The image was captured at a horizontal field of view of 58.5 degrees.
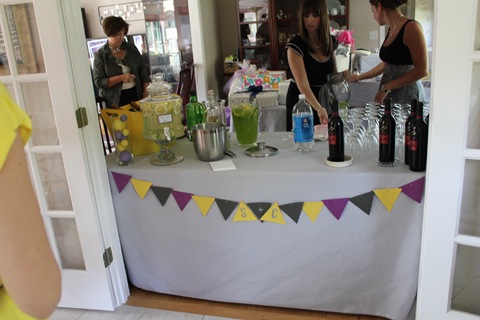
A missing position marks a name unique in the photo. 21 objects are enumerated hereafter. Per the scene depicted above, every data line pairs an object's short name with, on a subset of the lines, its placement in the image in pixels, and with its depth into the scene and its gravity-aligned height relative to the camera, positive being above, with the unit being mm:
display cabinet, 6344 +184
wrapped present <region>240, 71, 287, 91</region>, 4188 -383
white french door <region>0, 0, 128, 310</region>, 1807 -385
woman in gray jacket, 3527 -139
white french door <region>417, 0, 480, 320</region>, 1418 -523
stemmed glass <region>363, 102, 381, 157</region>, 1966 -436
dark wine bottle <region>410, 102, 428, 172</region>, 1641 -421
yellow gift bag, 2193 -380
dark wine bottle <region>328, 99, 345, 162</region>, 1790 -421
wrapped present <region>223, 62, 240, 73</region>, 6386 -352
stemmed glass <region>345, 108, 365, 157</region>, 1967 -453
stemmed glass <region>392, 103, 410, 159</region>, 1905 -436
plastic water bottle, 1987 -399
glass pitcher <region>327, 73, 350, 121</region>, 2465 -302
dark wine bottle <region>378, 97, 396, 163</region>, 1720 -420
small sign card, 1929 -536
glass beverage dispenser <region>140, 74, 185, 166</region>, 2076 -359
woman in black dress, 2459 -91
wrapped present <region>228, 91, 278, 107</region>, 3697 -490
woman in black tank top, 2309 -138
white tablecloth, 1792 -873
